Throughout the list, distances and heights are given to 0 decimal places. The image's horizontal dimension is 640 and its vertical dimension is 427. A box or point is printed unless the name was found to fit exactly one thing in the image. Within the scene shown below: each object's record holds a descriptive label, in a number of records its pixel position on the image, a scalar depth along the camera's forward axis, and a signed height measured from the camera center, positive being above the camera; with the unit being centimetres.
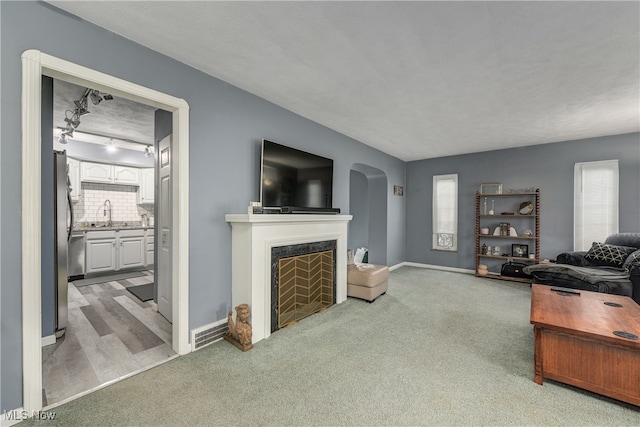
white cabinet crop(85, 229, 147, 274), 498 -78
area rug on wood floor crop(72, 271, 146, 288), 464 -128
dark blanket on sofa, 327 -85
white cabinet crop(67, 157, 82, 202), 504 +63
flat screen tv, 296 +42
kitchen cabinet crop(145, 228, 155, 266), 570 -72
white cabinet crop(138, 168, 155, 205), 599 +55
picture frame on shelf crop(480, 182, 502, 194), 533 +51
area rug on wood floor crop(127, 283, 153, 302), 386 -126
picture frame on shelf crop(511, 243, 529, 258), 508 -73
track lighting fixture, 279 +124
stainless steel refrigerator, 271 -29
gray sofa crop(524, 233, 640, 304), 323 -77
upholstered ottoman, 375 -101
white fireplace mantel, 255 -45
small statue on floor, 242 -110
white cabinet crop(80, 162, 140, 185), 530 +78
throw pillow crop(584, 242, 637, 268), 370 -59
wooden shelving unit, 493 -28
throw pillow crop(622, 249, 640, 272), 313 -60
